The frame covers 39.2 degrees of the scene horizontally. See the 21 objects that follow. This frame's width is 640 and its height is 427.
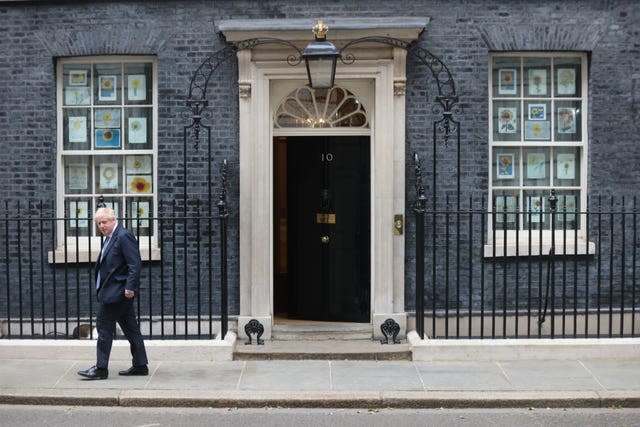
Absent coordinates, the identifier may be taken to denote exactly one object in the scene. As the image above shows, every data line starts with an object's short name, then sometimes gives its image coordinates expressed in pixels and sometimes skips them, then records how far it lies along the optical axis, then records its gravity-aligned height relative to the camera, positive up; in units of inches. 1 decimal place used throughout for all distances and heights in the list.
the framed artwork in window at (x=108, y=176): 416.8 +12.5
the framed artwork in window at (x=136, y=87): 413.7 +53.4
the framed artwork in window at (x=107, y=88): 414.0 +52.9
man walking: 325.1 -30.2
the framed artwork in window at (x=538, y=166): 416.5 +17.7
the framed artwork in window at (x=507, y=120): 414.3 +38.9
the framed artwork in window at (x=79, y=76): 414.0 +58.4
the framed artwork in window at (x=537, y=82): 413.7 +56.4
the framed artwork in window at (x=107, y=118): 414.9 +39.2
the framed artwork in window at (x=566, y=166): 415.8 +17.8
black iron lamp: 359.3 +57.7
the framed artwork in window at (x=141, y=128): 414.9 +34.6
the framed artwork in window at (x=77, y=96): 414.3 +49.3
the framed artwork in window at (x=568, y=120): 415.2 +39.0
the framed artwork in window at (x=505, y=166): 414.9 +17.7
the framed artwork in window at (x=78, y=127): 415.5 +35.0
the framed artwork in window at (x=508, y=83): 413.7 +55.8
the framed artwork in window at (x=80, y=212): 415.5 -4.3
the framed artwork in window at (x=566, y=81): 413.7 +56.8
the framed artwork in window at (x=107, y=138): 415.2 +30.0
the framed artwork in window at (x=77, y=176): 417.1 +12.4
